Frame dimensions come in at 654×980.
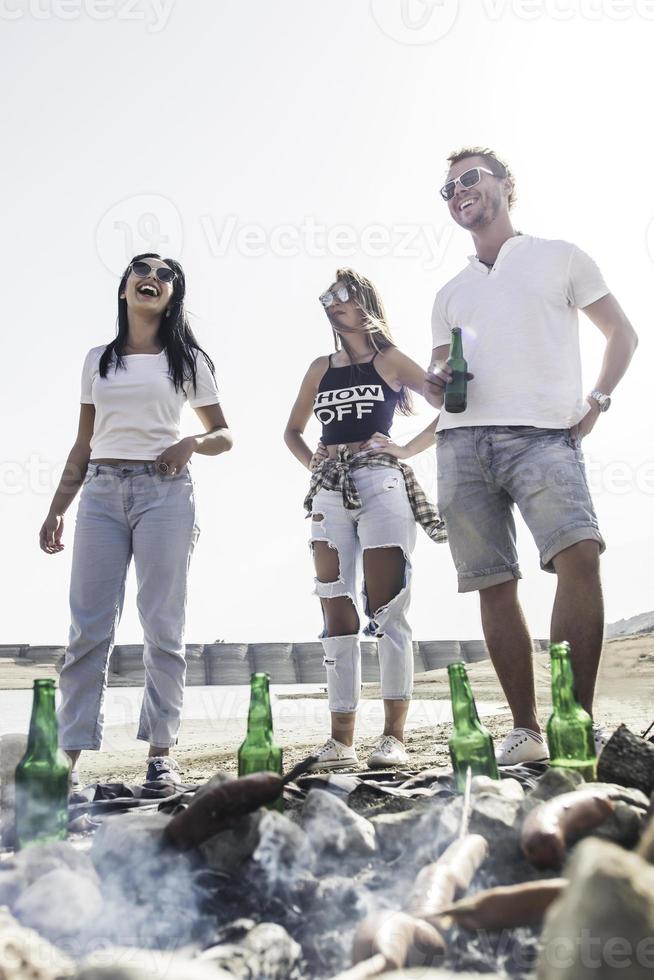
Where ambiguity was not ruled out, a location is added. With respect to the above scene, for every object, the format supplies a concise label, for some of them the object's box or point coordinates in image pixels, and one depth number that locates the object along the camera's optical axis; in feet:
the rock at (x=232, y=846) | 6.04
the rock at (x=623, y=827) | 6.10
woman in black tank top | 12.66
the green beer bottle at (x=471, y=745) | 7.89
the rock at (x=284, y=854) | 5.85
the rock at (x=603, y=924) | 3.38
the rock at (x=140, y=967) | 3.73
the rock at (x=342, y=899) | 5.53
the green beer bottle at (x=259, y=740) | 7.58
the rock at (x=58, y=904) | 5.24
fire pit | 3.76
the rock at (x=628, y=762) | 7.64
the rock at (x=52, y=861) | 5.74
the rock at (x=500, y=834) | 5.93
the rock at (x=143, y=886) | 5.32
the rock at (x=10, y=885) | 5.47
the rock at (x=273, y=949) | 4.83
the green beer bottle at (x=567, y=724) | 7.84
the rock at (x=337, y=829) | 6.46
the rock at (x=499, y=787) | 7.05
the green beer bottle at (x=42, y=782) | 6.86
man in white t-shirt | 10.53
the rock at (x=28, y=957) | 4.23
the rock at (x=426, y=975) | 3.98
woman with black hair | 11.13
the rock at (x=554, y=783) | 6.93
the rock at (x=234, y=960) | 4.66
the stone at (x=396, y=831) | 6.68
